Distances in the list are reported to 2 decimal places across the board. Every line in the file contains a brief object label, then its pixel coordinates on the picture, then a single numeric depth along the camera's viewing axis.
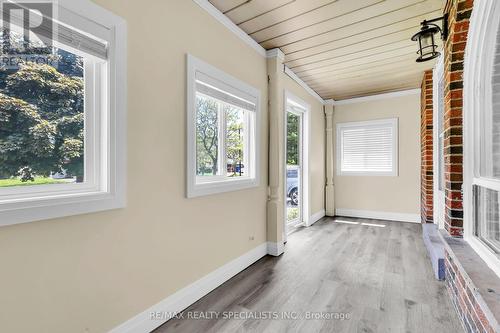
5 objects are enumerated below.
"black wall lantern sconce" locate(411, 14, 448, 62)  2.22
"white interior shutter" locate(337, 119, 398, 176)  5.18
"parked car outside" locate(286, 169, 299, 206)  4.80
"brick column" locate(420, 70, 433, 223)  3.96
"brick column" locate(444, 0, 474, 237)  1.99
